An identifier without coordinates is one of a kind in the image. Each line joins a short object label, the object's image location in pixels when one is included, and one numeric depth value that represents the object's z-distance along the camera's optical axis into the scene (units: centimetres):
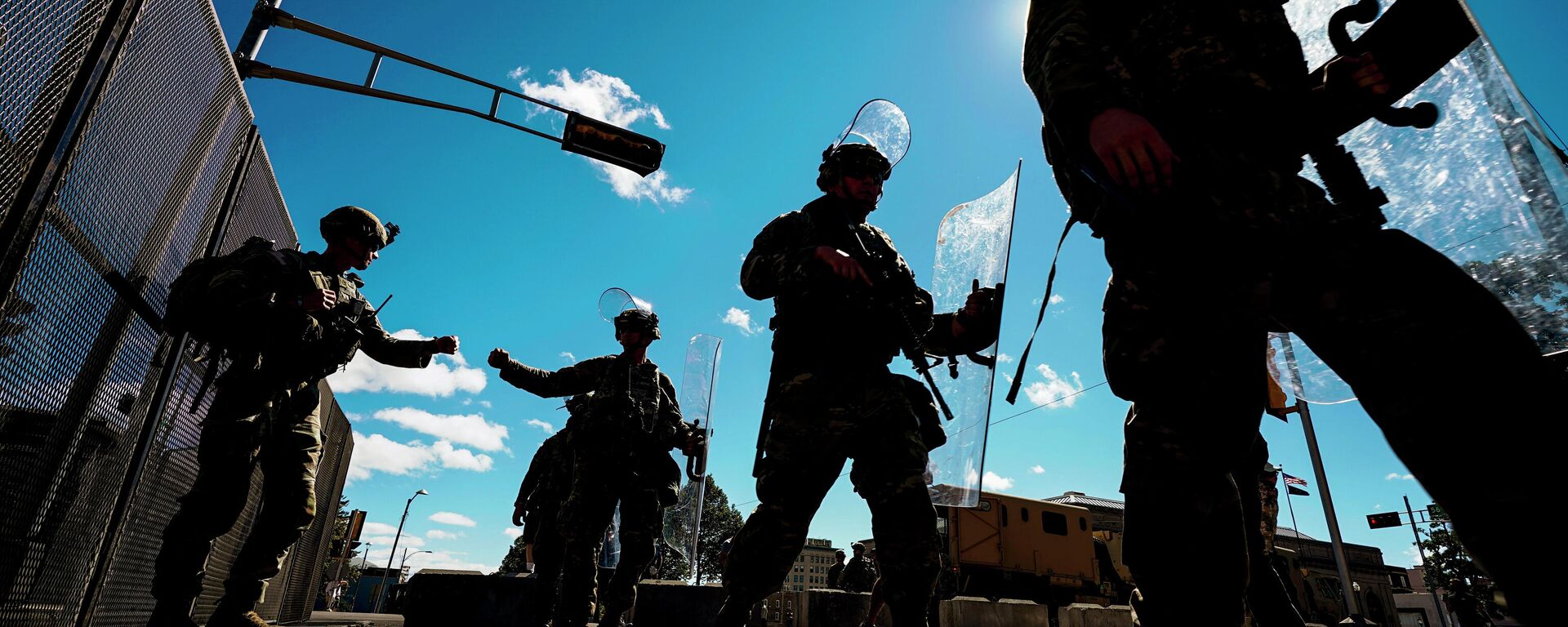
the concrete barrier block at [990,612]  827
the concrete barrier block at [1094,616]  824
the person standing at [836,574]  1752
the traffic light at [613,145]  746
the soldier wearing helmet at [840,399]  238
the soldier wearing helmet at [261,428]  296
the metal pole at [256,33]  579
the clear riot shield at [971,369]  288
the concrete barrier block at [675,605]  536
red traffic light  2183
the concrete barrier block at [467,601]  500
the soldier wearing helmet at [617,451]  441
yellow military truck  1373
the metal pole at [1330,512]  1383
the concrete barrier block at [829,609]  716
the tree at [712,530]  5062
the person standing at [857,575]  1536
